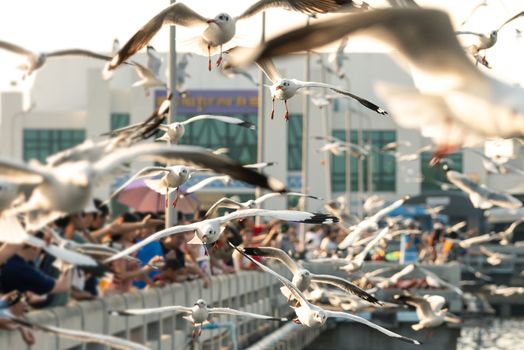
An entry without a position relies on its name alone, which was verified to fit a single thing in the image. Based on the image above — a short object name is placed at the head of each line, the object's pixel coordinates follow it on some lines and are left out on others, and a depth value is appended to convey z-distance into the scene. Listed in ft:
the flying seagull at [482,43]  46.47
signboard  274.57
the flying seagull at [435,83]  26.21
